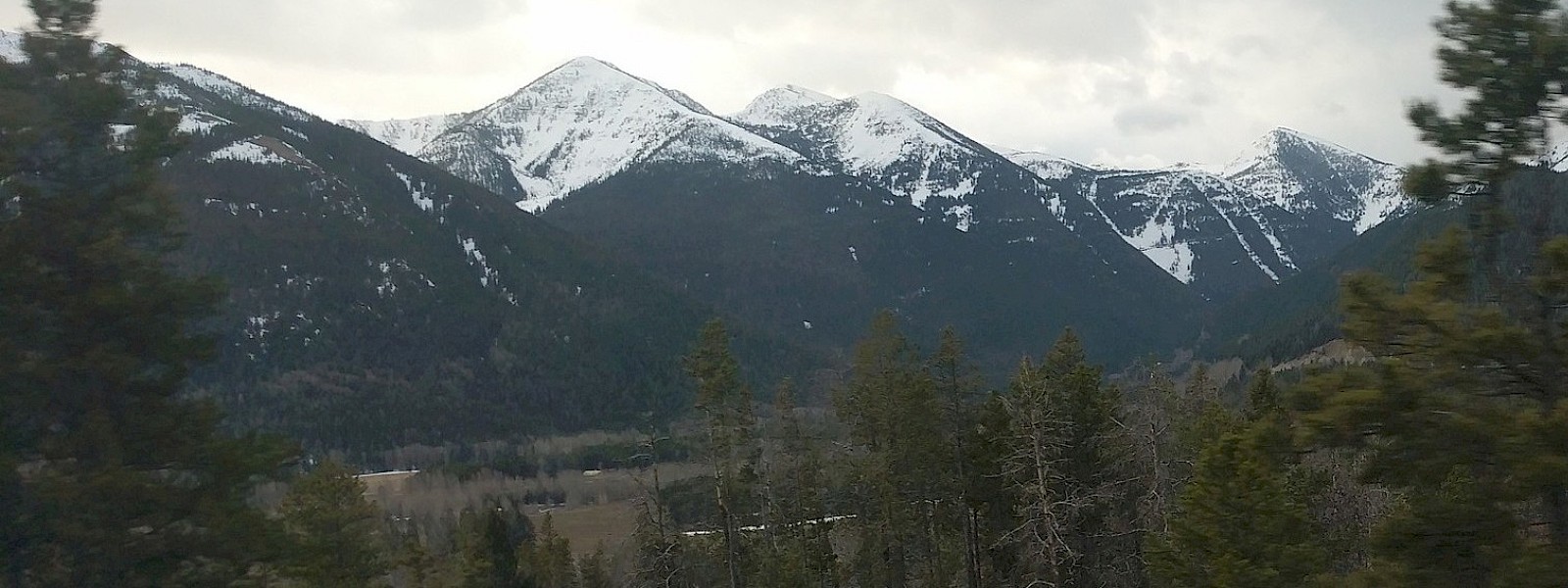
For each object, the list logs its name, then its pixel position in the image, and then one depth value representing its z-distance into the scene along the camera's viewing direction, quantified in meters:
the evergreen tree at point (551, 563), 42.47
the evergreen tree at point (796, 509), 33.38
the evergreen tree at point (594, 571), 42.09
